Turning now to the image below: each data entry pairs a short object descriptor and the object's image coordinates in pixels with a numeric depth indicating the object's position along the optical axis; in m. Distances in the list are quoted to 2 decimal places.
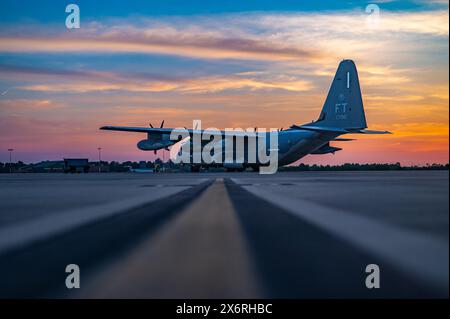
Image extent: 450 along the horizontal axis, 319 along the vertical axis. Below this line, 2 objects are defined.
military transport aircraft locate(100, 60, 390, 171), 65.25
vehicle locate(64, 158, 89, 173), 125.00
